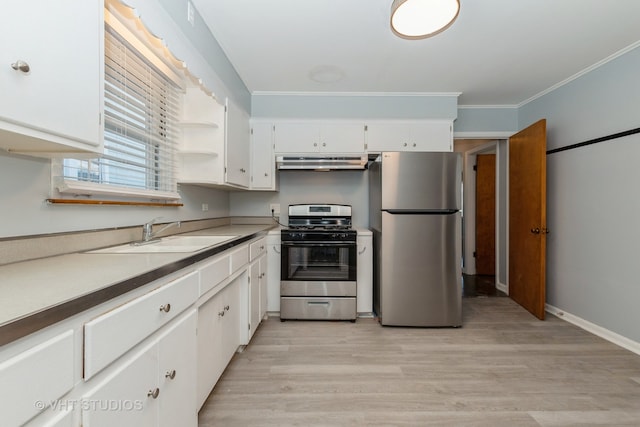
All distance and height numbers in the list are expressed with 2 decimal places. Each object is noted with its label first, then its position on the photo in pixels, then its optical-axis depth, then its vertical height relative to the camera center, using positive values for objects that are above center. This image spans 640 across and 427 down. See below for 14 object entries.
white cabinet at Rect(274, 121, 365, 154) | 3.08 +0.84
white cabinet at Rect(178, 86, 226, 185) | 2.25 +0.59
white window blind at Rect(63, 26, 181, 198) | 1.47 +0.54
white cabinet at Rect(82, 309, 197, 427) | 0.76 -0.56
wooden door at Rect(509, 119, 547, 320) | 2.78 -0.02
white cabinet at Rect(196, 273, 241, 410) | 1.46 -0.73
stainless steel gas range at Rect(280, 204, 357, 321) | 2.76 -0.60
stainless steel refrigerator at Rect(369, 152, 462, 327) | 2.65 -0.23
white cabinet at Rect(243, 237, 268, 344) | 2.21 -0.61
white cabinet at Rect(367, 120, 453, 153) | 3.08 +0.86
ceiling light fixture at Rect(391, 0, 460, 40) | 1.45 +1.07
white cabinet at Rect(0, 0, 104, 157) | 0.75 +0.41
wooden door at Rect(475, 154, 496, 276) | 4.67 +0.11
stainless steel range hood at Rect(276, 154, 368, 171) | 3.03 +0.56
